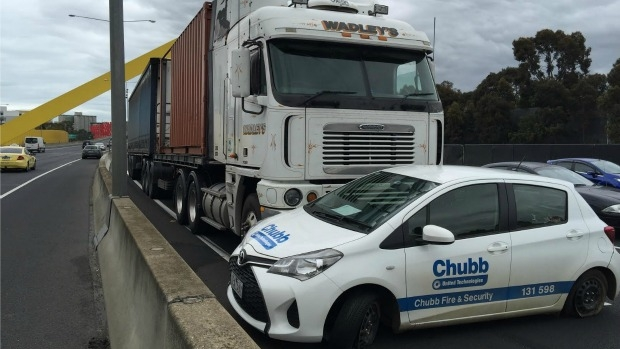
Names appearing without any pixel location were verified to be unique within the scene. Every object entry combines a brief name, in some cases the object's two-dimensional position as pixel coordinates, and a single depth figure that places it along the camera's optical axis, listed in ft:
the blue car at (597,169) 42.34
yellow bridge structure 156.66
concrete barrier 9.25
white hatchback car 12.89
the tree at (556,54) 126.82
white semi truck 20.40
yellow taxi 88.33
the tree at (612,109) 101.55
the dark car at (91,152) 162.61
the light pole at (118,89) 29.04
